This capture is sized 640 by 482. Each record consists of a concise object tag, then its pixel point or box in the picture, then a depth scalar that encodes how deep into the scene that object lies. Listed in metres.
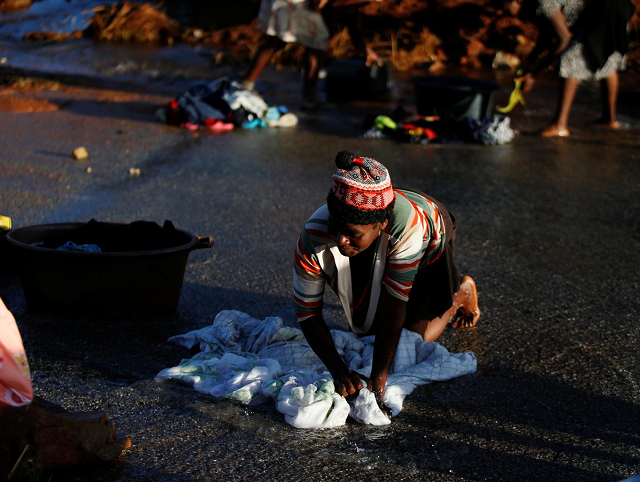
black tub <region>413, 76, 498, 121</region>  7.56
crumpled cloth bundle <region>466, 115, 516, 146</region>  7.45
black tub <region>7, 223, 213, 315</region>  3.25
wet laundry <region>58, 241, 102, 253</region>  3.43
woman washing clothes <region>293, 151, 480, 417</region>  2.45
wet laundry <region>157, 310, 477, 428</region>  2.71
